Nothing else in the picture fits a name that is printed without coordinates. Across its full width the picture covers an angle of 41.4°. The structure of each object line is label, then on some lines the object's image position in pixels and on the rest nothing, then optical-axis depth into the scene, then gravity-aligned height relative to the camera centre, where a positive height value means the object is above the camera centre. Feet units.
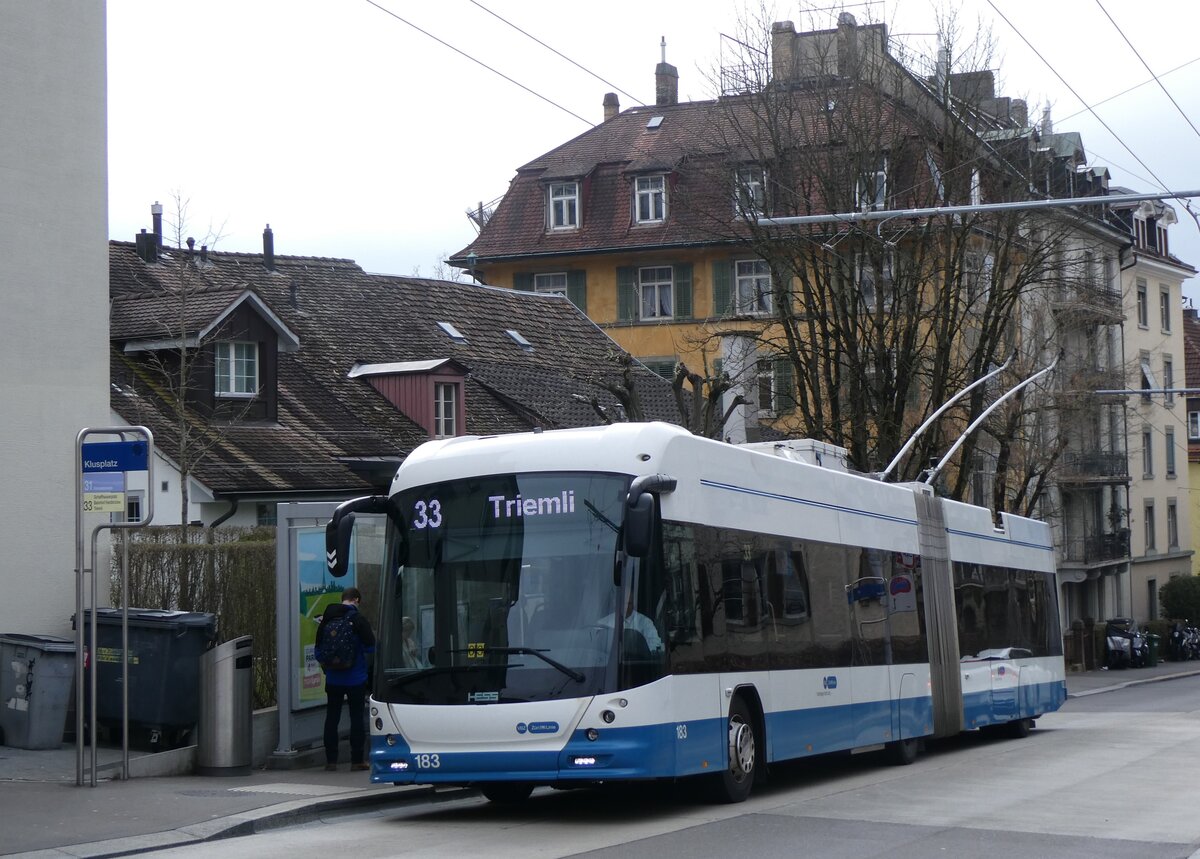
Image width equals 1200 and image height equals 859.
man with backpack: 48.06 -2.34
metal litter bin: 47.80 -4.00
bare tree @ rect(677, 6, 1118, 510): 95.20 +21.81
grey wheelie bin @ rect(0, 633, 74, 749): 48.60 -3.13
